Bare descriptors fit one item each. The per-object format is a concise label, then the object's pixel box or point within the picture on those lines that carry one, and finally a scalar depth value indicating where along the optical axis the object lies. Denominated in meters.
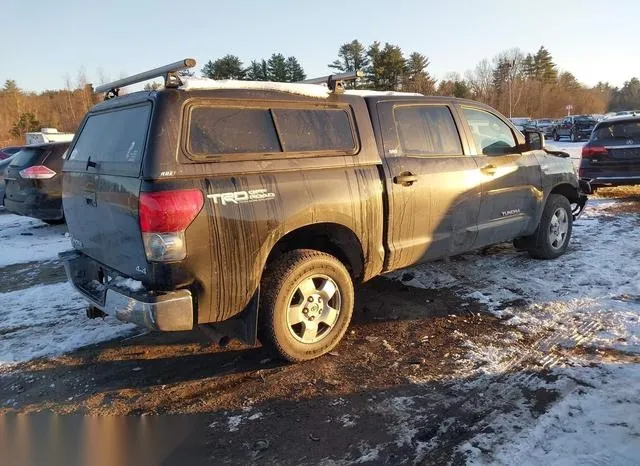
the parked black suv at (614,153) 10.02
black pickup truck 3.21
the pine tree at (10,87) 81.40
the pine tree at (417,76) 59.53
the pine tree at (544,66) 91.00
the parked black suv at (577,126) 34.09
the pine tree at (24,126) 62.81
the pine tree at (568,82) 83.69
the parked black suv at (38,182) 9.01
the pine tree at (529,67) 92.44
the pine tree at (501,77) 81.12
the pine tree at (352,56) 57.25
